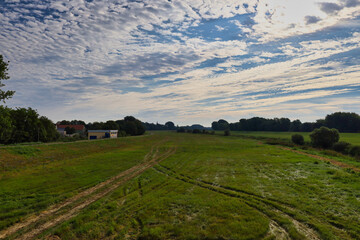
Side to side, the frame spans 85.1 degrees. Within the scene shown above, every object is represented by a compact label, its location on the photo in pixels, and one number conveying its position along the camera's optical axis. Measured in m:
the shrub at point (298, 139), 61.39
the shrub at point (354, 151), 38.01
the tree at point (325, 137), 50.81
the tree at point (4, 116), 26.44
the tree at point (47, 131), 61.03
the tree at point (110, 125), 105.57
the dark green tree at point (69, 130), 116.88
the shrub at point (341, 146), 44.12
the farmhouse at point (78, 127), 127.70
